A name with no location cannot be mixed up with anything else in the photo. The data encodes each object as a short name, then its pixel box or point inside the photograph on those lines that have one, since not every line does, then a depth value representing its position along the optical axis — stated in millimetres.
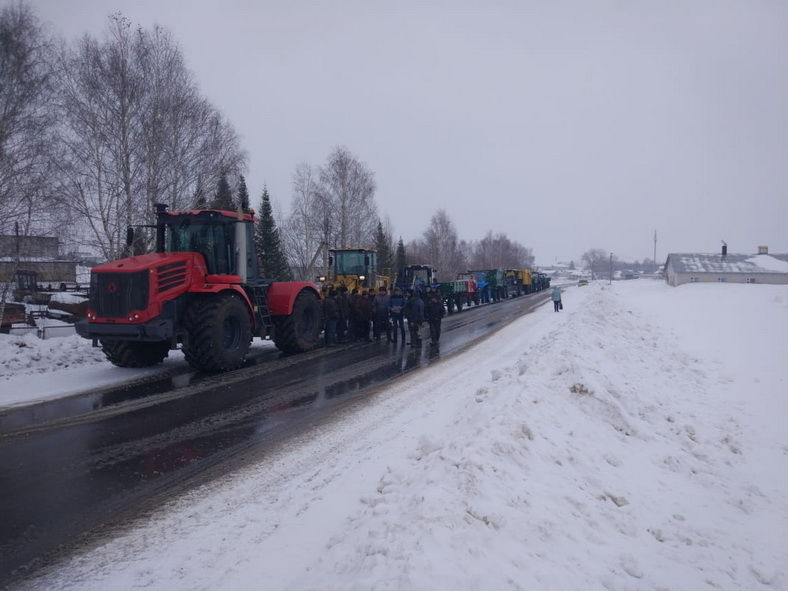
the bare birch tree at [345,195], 37656
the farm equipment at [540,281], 60788
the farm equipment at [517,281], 46438
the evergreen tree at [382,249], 50188
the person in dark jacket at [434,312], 15223
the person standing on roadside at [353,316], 16312
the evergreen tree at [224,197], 23102
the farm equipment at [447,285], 26584
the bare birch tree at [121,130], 15859
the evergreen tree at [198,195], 18922
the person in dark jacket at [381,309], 16359
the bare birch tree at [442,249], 63844
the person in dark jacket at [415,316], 15227
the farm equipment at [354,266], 21594
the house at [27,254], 14047
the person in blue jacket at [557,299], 27091
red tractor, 9977
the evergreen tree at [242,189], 30461
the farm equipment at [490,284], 37906
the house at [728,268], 64562
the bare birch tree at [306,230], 37281
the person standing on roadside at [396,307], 16266
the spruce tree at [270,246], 37312
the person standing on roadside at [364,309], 16359
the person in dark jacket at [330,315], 15156
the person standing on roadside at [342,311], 15906
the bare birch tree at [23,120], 13438
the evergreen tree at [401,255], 61469
